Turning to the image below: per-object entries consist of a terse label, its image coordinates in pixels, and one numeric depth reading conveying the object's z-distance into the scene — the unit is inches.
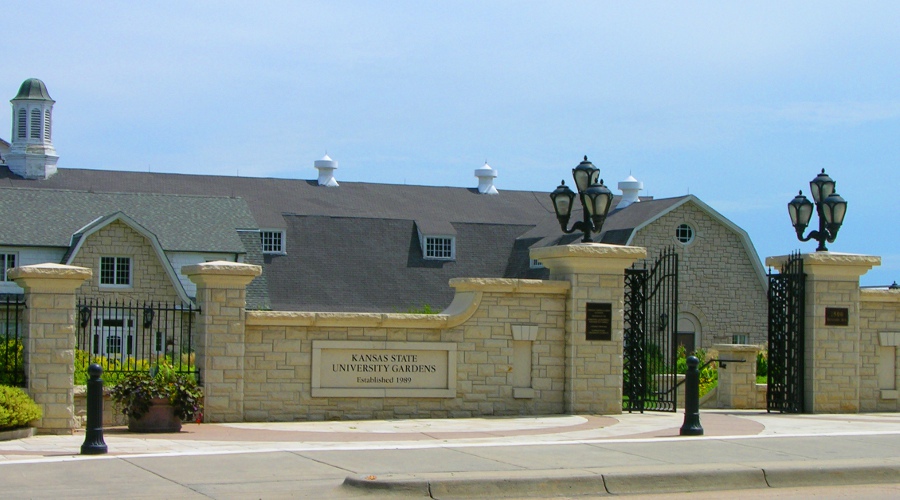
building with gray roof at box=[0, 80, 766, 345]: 1764.3
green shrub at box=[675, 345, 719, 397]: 1119.0
